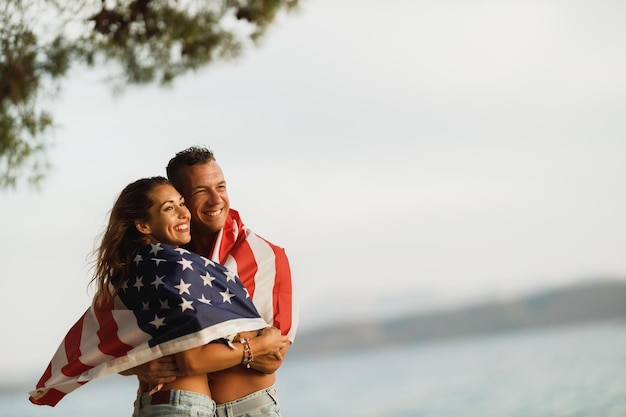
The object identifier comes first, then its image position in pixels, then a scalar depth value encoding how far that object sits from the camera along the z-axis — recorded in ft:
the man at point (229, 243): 9.98
